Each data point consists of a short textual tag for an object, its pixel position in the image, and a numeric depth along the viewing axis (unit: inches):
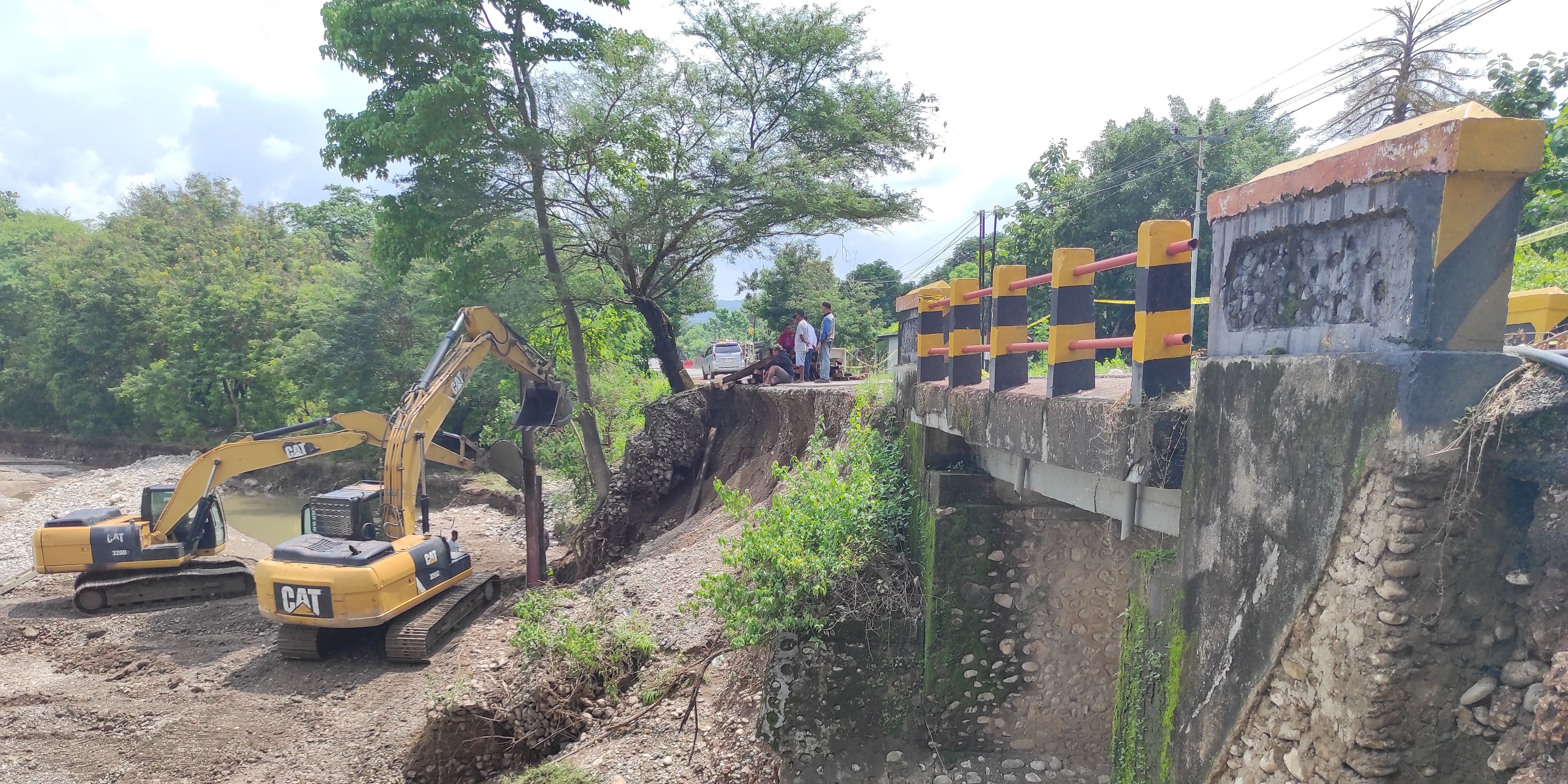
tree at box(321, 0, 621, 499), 557.9
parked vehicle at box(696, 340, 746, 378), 1282.0
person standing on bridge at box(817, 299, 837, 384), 631.8
